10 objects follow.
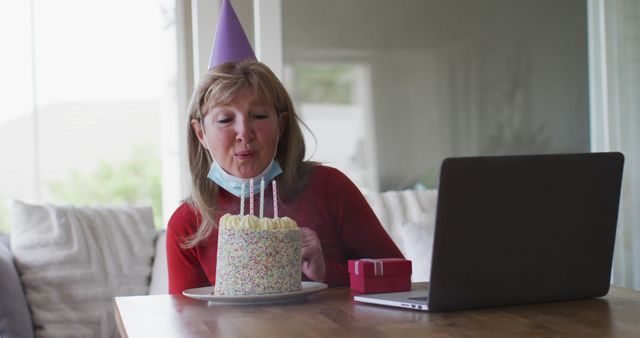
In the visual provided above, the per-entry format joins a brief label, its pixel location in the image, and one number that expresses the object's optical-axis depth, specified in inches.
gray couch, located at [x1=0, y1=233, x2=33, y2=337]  98.1
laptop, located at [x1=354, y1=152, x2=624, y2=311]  45.4
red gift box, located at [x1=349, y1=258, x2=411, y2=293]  56.6
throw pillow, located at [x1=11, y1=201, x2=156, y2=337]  104.8
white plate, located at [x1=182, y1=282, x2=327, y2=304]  51.9
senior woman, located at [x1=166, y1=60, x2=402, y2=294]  66.5
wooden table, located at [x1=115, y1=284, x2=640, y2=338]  42.5
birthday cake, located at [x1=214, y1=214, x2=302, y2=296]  52.1
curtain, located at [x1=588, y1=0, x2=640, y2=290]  143.2
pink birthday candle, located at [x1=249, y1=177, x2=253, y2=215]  55.8
